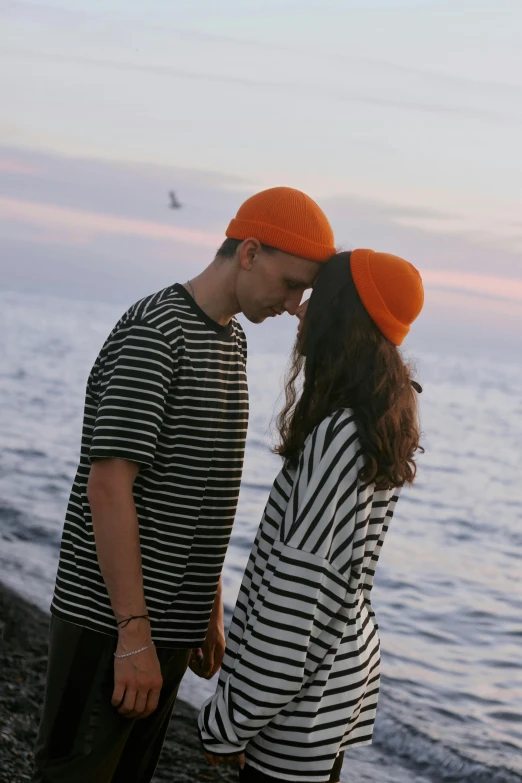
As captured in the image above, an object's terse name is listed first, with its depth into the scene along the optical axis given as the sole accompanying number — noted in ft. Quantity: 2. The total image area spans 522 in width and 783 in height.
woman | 7.56
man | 8.33
